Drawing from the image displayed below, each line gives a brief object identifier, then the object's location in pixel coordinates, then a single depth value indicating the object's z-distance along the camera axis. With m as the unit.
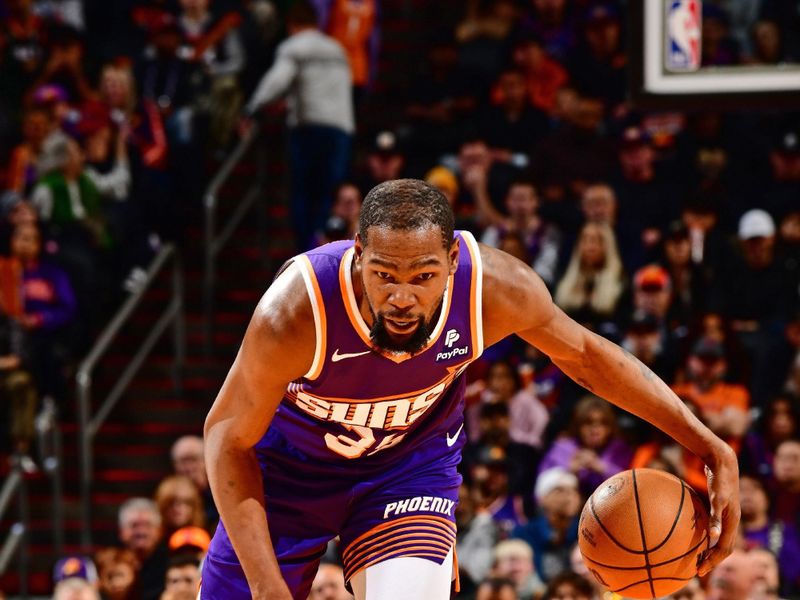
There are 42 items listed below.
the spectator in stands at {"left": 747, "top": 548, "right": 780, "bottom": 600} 14.06
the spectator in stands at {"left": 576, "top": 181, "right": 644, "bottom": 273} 18.91
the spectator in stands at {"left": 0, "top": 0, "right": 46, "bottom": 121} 23.14
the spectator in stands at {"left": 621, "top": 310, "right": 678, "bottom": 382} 17.28
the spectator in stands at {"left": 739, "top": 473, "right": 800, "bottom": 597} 15.38
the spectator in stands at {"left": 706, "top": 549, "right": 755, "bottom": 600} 14.09
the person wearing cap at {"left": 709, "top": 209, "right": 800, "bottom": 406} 18.16
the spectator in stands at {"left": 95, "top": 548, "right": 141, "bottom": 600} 15.64
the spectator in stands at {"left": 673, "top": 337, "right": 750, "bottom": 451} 16.67
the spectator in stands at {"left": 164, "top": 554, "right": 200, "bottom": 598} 14.16
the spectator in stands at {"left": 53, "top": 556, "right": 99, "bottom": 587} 15.55
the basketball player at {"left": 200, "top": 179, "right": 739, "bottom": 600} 7.99
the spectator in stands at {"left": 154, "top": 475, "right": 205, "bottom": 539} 16.39
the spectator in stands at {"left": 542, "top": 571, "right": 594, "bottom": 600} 13.84
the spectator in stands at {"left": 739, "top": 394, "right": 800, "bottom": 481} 16.31
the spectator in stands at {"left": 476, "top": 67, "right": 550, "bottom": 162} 21.66
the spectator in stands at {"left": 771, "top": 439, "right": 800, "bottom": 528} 15.77
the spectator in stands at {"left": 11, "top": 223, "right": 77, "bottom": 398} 18.95
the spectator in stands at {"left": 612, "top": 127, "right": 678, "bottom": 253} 19.61
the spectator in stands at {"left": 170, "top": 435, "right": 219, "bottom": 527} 17.28
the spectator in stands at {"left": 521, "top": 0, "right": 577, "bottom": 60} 23.31
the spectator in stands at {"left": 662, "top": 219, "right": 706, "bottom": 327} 18.36
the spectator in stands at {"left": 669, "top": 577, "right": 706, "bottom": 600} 13.78
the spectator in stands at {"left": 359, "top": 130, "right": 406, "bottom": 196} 20.69
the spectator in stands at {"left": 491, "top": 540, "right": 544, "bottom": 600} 14.91
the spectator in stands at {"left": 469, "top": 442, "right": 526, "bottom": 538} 16.52
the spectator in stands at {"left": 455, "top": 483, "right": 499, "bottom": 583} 15.74
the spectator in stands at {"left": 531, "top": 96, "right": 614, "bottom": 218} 20.36
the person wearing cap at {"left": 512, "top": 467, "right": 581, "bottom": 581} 15.67
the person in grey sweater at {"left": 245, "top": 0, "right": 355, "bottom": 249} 20.39
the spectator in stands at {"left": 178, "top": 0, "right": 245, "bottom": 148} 22.06
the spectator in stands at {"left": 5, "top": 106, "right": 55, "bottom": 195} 21.17
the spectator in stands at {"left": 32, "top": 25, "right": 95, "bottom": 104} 22.86
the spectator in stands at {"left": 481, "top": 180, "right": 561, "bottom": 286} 19.11
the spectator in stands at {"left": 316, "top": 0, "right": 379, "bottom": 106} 22.58
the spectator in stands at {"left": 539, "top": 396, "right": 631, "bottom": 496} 16.39
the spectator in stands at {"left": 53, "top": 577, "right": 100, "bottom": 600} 14.40
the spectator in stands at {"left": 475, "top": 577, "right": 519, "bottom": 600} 14.22
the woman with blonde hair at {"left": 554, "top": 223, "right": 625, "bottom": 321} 18.28
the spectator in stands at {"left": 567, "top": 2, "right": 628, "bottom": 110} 22.00
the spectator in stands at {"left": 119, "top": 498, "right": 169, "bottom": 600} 16.50
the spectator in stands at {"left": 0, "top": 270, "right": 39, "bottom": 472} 18.19
